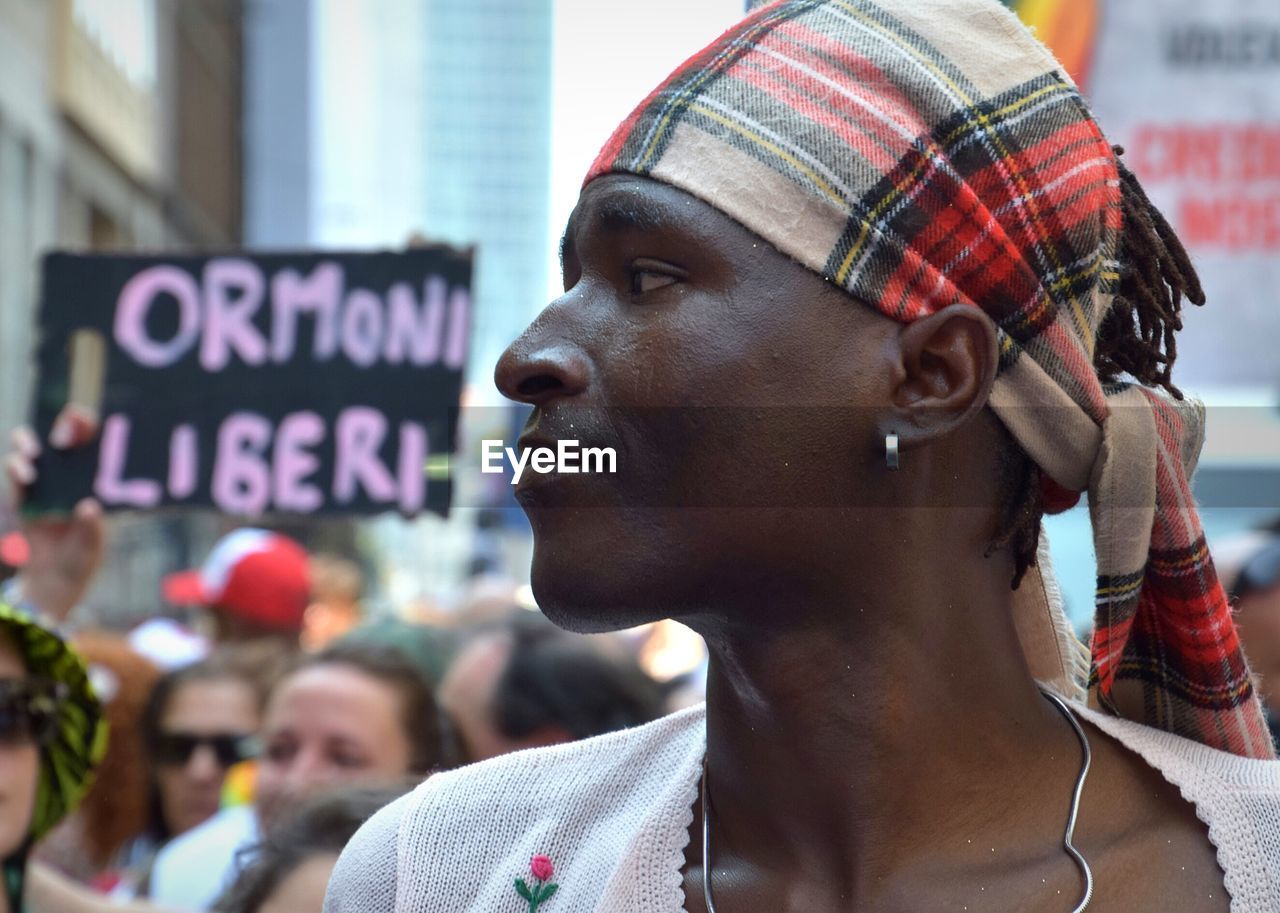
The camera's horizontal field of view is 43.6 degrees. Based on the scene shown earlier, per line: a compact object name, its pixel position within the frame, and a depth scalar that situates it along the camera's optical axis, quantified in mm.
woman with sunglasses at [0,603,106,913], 2566
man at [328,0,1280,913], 1441
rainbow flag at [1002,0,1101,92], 5555
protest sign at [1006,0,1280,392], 5258
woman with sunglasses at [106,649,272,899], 4246
